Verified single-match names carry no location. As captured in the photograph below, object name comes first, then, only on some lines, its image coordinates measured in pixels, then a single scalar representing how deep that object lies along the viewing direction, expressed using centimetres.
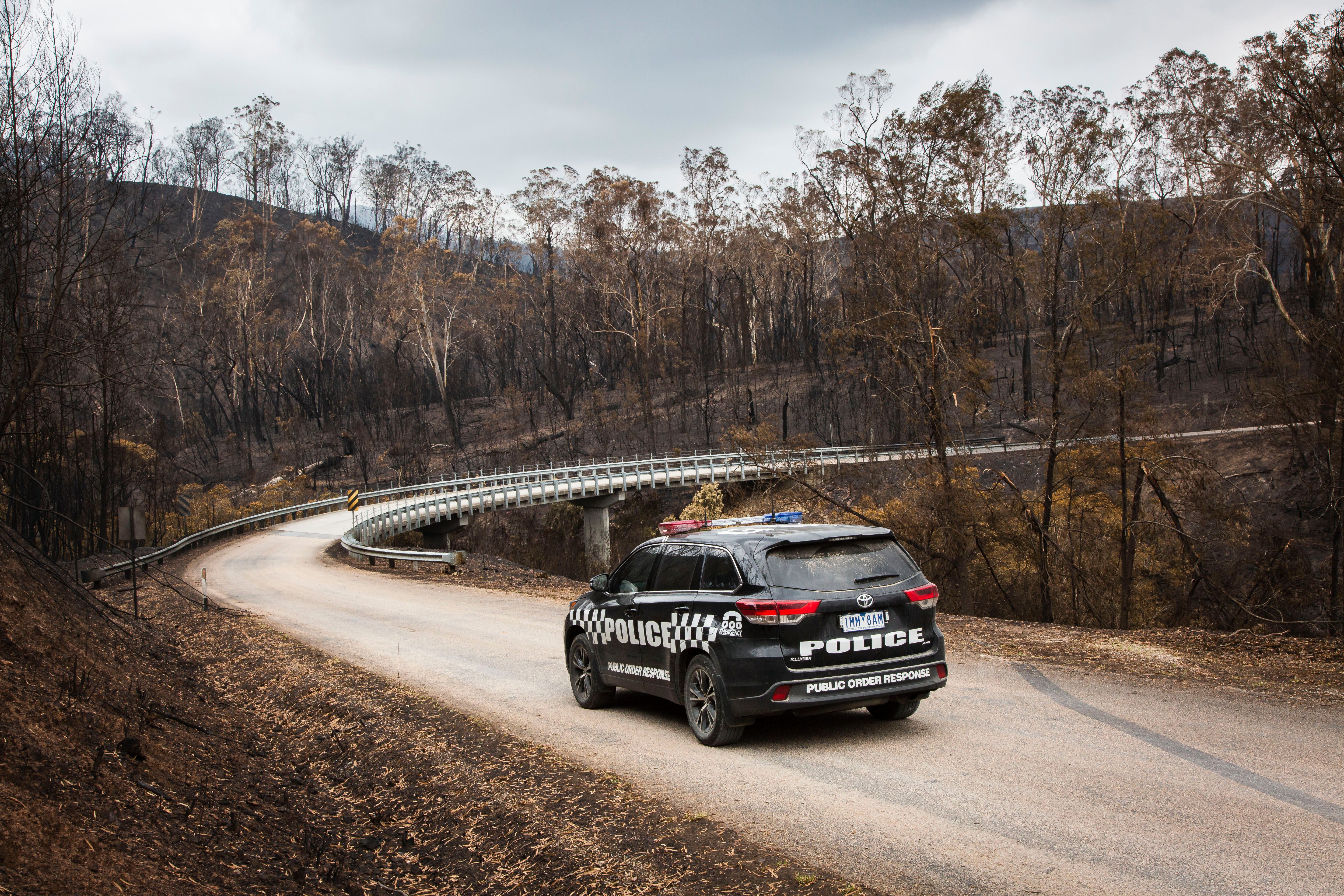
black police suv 691
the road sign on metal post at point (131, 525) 1872
